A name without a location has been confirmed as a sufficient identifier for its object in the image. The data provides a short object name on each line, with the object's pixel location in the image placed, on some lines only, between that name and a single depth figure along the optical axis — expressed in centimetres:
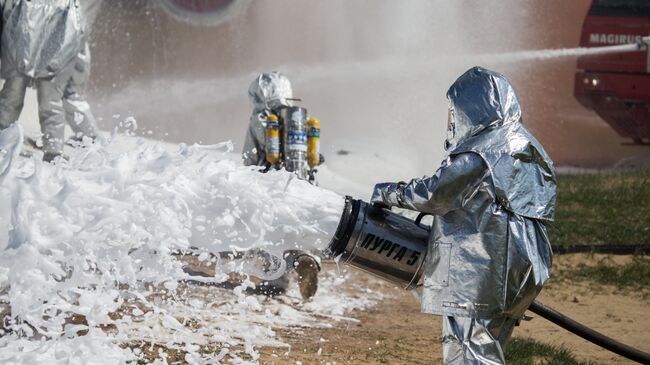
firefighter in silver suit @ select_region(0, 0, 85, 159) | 1537
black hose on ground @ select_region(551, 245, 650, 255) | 1761
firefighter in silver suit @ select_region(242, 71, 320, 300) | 1434
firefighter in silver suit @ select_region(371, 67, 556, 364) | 761
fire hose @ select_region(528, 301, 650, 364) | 891
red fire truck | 2612
